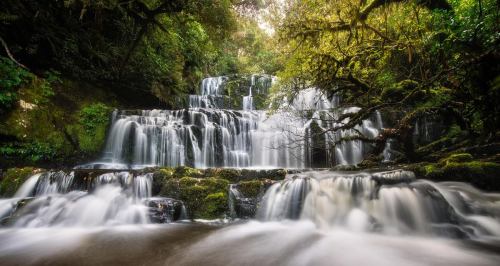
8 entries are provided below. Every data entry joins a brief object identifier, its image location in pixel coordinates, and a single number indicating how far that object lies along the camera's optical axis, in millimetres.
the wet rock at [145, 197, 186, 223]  5227
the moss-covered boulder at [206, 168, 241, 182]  6613
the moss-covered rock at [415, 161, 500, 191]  5012
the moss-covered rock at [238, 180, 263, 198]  5769
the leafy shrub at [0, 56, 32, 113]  7883
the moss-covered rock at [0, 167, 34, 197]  6359
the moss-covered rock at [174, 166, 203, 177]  6585
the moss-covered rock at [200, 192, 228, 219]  5516
